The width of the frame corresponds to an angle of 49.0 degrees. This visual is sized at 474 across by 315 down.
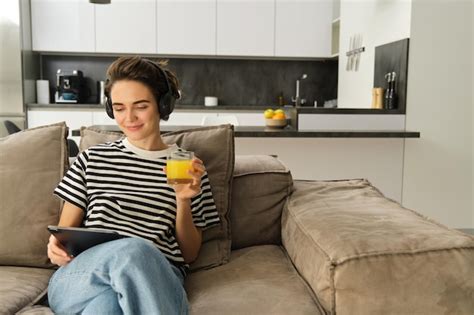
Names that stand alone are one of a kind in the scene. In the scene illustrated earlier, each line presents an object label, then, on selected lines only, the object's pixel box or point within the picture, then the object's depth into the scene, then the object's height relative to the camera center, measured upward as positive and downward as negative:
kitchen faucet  5.73 +0.05
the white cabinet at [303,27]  5.30 +0.76
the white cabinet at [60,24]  5.12 +0.74
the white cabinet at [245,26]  5.25 +0.76
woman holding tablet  1.51 -0.25
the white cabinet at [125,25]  5.15 +0.74
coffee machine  5.28 +0.13
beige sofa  1.27 -0.39
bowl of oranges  3.39 -0.12
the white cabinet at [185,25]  5.21 +0.76
